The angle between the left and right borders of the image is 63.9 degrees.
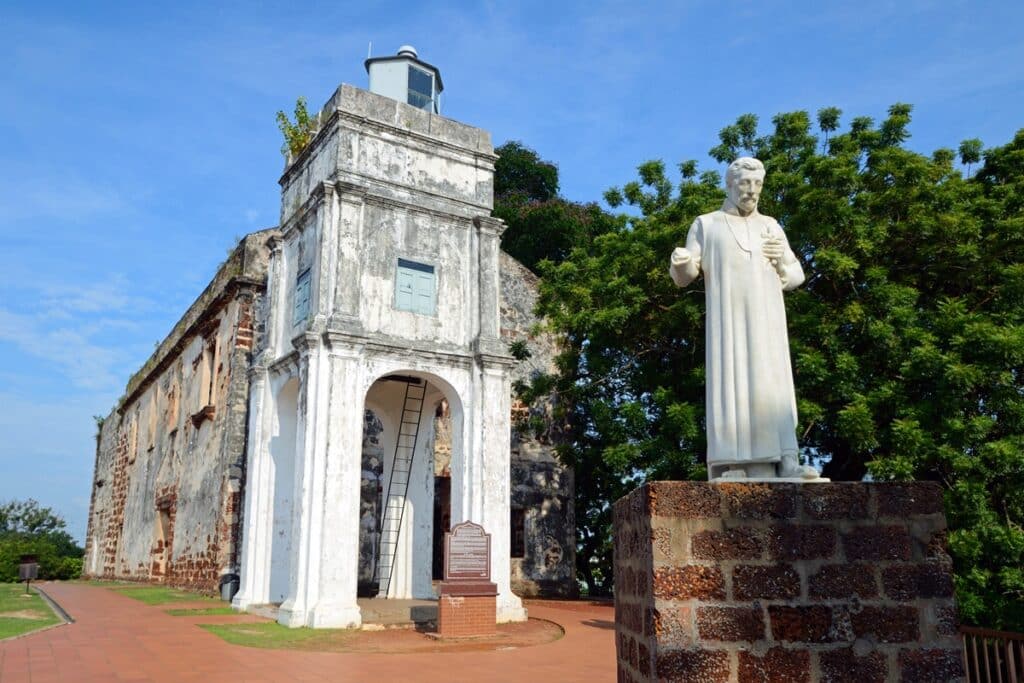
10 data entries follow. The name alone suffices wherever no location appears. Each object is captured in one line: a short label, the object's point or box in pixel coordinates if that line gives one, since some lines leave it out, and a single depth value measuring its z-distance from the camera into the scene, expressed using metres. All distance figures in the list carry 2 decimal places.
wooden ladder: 13.38
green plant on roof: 17.72
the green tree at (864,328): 9.77
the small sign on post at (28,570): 15.50
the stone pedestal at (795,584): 3.83
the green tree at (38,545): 22.61
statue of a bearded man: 4.33
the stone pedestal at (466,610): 9.72
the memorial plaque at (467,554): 10.17
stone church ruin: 10.92
